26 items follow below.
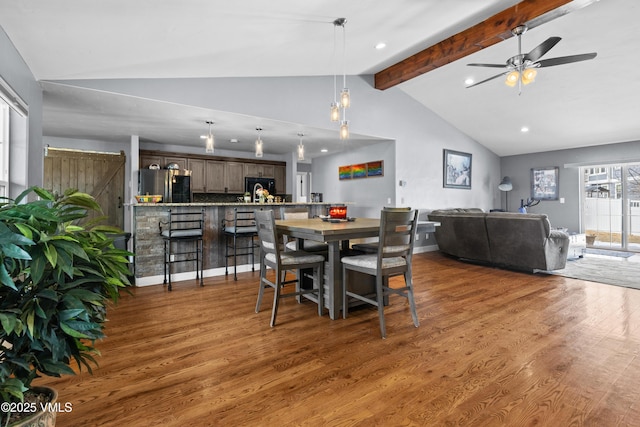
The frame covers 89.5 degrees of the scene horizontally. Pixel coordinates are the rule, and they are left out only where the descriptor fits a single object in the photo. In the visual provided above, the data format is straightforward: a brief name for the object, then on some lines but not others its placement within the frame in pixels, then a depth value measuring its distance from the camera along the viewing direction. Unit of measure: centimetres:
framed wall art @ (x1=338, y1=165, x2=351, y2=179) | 742
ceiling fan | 338
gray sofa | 441
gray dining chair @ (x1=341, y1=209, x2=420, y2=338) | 252
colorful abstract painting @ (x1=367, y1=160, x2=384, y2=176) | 656
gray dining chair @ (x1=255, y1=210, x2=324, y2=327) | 271
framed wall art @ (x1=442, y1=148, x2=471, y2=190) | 714
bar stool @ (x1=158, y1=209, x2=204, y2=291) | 400
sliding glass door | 679
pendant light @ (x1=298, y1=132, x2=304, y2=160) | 447
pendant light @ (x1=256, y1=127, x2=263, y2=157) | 426
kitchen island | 407
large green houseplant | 94
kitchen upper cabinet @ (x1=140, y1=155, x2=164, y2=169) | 642
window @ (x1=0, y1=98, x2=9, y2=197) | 258
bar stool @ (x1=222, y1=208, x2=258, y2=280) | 436
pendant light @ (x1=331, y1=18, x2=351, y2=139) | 300
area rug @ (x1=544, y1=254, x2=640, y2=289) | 419
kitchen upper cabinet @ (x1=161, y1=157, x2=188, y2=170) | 663
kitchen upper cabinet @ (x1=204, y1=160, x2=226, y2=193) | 715
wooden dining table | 256
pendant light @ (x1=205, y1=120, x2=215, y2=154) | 411
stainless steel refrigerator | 581
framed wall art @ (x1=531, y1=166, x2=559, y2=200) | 778
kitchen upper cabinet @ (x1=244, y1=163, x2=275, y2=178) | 766
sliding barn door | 592
